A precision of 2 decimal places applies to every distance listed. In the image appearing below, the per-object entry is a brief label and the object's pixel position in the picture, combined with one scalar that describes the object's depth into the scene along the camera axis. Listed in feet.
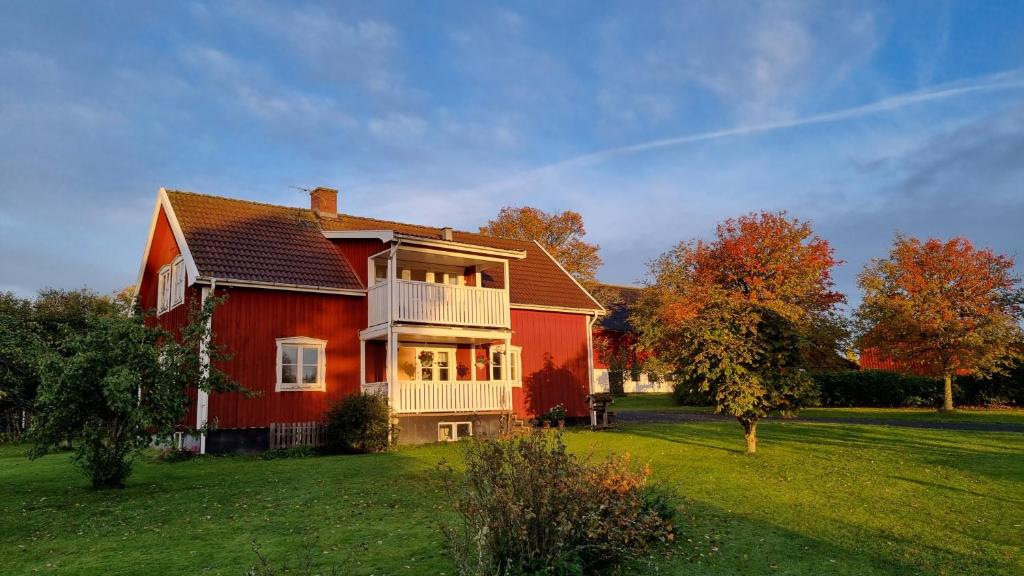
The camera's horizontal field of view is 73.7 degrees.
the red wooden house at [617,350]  156.66
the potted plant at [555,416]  80.53
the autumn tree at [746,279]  114.52
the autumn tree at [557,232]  167.43
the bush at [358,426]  61.93
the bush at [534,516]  21.30
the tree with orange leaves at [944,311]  95.20
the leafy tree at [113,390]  38.29
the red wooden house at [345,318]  64.44
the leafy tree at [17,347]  40.34
